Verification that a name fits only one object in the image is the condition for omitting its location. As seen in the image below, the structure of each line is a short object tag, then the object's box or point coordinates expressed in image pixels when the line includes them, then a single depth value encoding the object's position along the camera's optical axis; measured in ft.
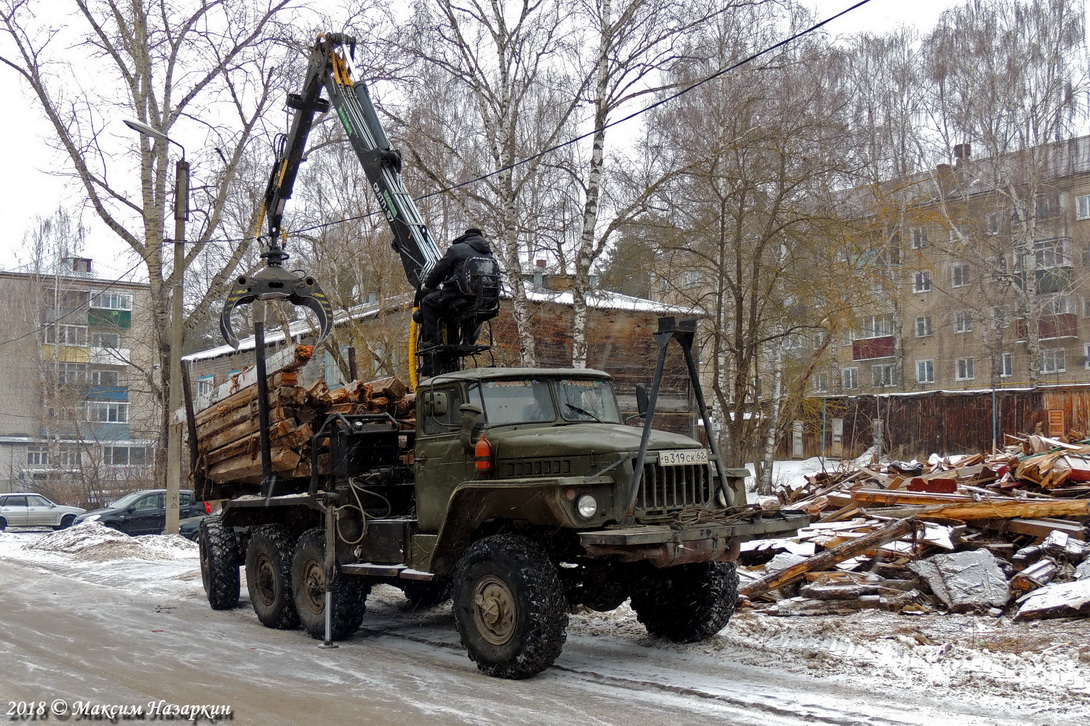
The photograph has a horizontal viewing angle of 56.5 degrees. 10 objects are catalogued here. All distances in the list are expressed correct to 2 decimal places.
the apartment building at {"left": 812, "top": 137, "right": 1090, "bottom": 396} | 124.16
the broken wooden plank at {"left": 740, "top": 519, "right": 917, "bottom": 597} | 34.17
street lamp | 66.59
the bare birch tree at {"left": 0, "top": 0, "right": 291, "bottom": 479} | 86.38
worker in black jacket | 35.14
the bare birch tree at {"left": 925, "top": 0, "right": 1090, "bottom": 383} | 125.39
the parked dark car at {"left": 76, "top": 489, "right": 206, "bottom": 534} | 83.10
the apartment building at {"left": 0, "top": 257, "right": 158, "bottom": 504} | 150.51
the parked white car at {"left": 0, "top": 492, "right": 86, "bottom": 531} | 100.01
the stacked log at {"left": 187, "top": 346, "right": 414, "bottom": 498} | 36.14
